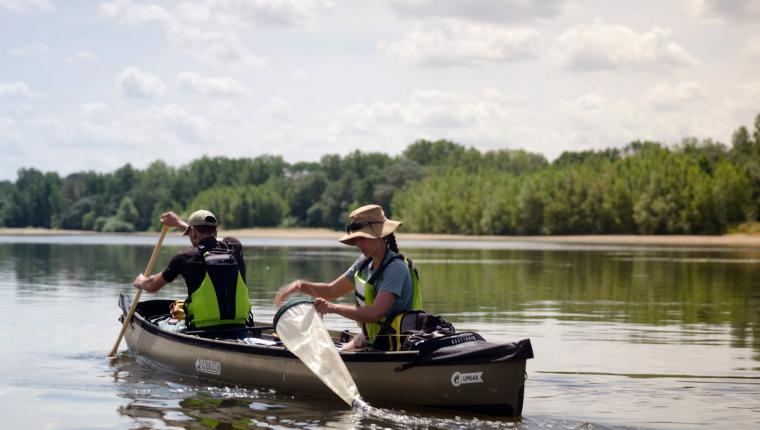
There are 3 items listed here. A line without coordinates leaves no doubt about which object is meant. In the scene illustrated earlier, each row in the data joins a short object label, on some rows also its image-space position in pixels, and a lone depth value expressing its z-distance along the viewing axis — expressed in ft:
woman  37.55
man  44.98
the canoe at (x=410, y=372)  36.24
